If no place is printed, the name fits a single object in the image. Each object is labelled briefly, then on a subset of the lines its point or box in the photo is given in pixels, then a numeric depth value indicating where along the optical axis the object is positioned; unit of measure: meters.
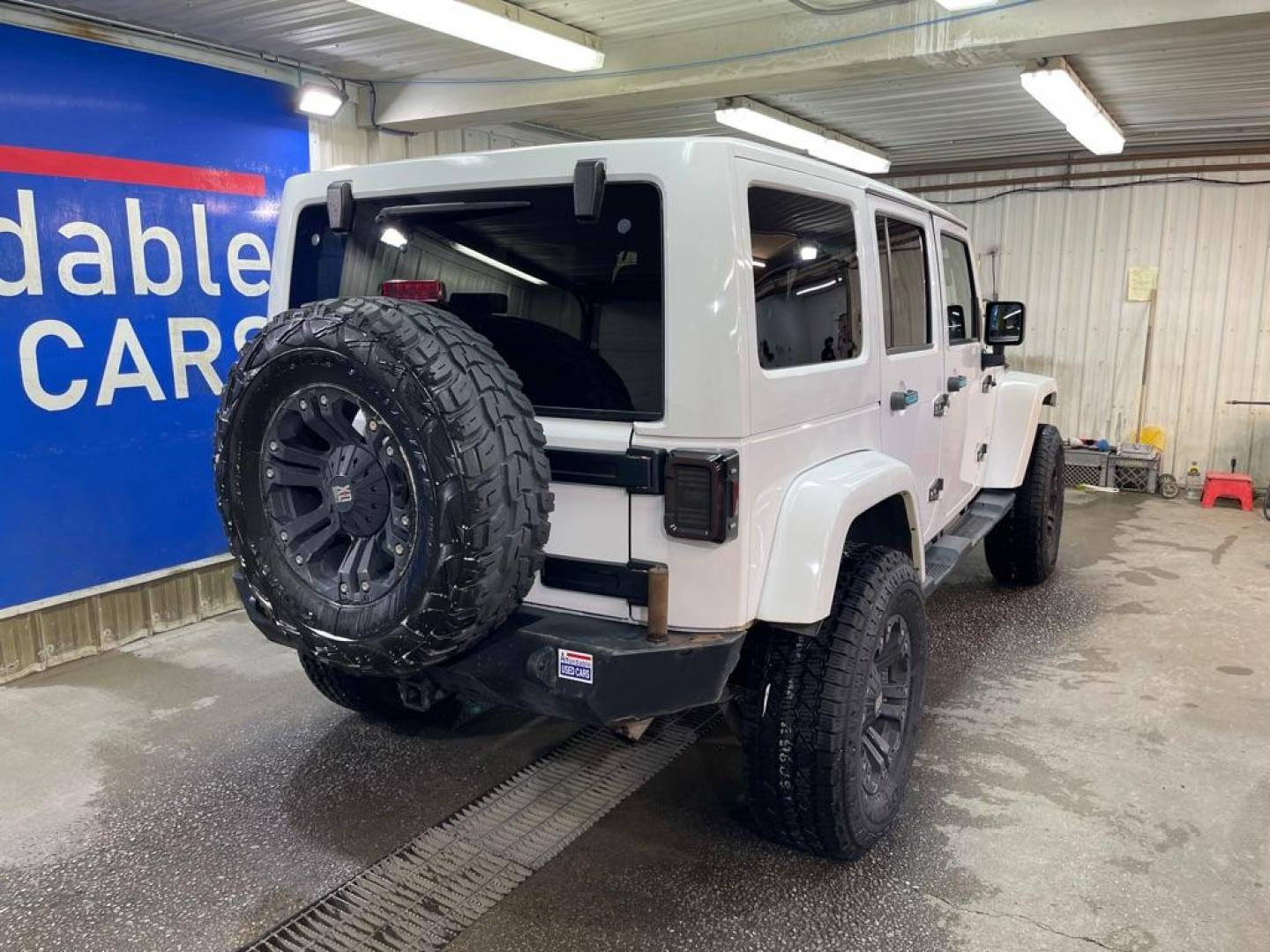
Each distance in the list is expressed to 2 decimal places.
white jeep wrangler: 2.08
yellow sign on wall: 8.23
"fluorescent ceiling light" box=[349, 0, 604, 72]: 3.99
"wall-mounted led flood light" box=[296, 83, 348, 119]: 5.17
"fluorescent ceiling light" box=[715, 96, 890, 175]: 6.21
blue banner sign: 4.06
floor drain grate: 2.41
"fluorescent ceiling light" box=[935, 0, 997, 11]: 3.83
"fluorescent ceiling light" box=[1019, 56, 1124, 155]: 4.97
